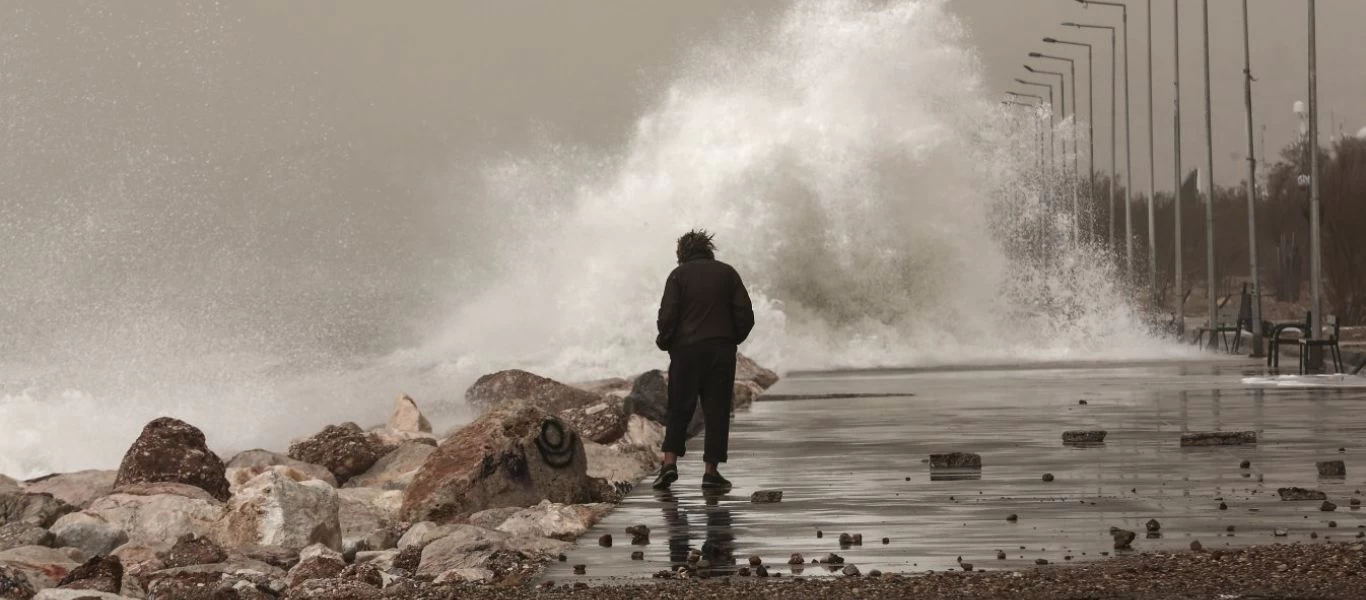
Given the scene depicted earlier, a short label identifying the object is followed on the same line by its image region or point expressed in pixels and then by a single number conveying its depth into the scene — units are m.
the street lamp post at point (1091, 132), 84.82
